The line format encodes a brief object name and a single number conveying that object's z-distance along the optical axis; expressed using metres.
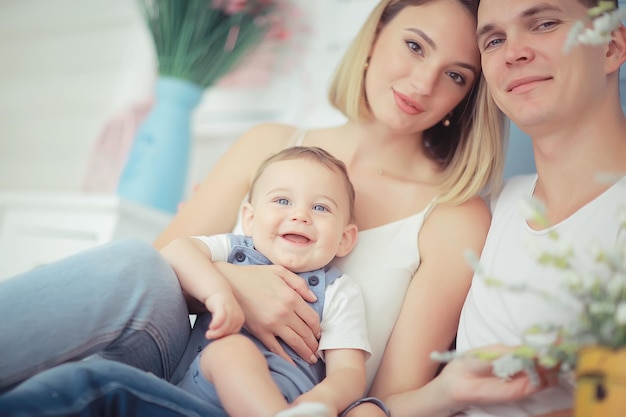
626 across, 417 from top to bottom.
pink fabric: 2.38
